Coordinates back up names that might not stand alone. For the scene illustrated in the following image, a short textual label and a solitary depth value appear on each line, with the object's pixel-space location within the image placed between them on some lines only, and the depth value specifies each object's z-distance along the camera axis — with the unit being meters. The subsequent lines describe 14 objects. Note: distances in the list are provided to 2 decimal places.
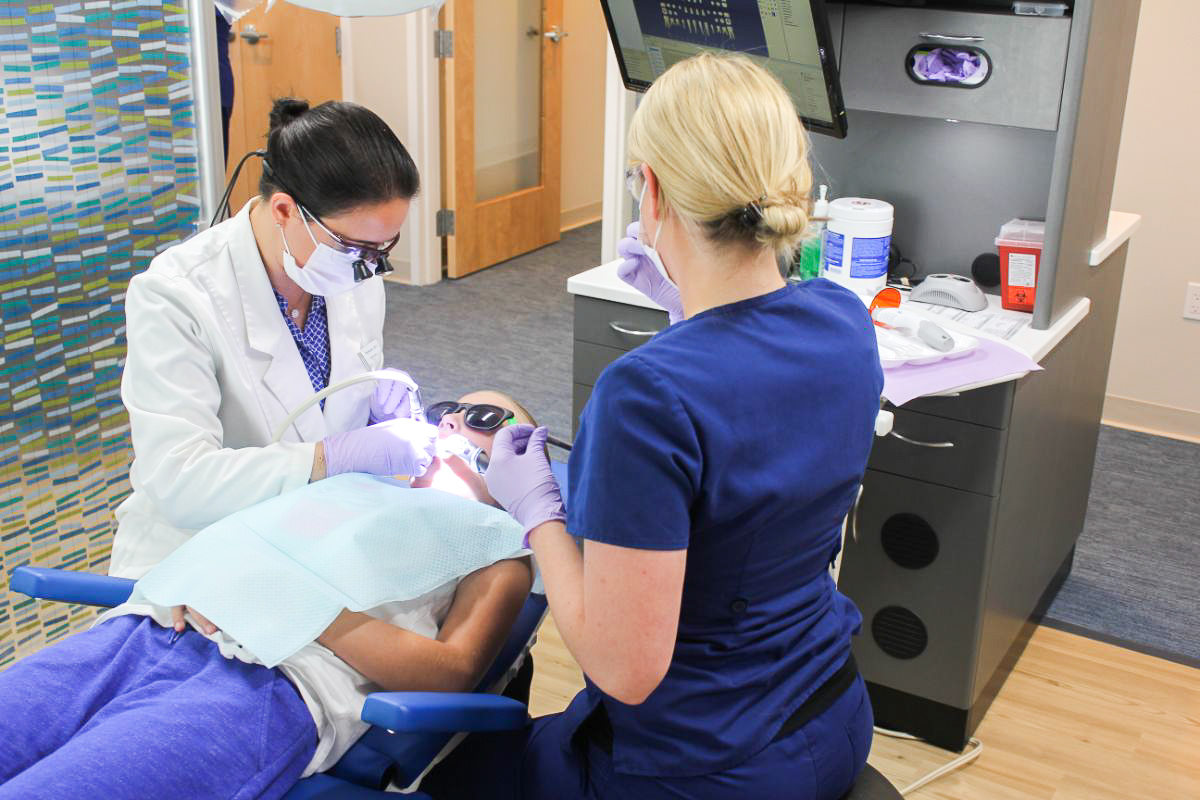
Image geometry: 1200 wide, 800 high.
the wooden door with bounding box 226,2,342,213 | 4.48
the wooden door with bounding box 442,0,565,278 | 4.84
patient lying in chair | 1.31
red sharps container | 2.27
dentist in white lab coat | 1.62
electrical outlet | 3.51
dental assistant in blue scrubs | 1.08
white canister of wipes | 2.31
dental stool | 1.35
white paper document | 2.21
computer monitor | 2.02
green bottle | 2.37
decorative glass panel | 2.04
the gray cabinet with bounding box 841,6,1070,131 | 2.09
